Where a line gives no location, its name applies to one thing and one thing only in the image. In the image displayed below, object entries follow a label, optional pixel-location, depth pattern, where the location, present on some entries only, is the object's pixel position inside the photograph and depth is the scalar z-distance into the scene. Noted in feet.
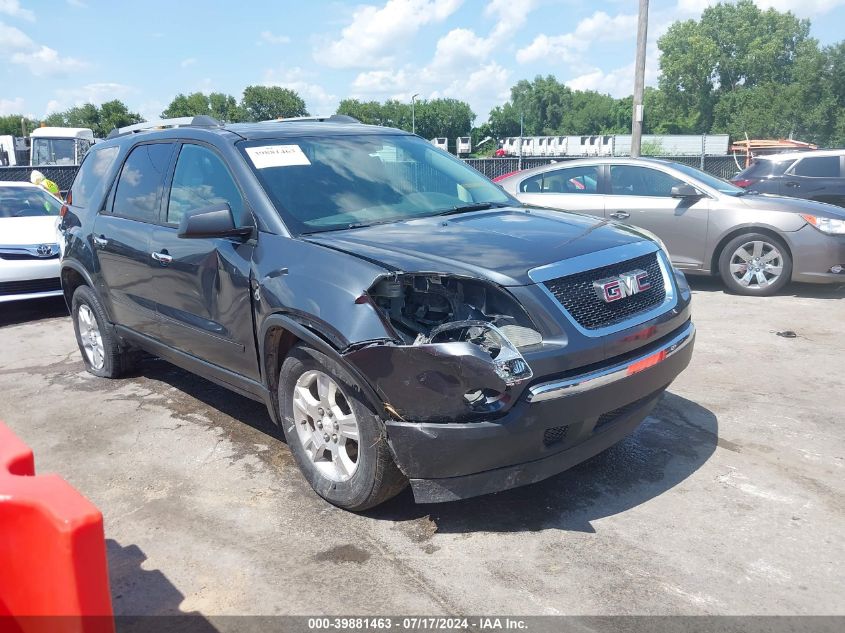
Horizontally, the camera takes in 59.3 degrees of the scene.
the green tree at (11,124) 374.92
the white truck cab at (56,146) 84.28
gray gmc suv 9.89
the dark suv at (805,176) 36.76
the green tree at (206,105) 360.07
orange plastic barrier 5.88
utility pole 49.49
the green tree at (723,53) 304.09
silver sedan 26.73
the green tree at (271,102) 375.86
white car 27.45
